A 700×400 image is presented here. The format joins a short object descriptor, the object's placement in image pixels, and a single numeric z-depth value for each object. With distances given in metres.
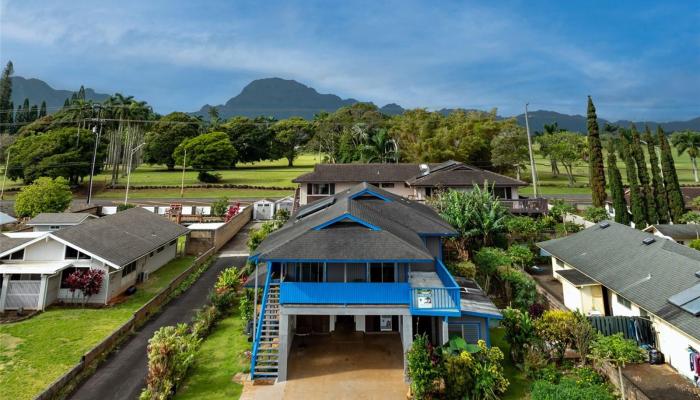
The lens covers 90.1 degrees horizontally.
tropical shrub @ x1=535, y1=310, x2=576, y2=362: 13.96
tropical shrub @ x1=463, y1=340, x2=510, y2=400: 12.01
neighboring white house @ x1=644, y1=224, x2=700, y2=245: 28.00
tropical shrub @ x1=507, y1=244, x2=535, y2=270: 24.47
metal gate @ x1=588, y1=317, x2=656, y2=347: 14.71
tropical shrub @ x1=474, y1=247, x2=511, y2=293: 21.93
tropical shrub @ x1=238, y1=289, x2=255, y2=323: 17.95
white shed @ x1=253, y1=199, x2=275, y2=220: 47.22
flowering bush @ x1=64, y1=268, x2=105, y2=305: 20.14
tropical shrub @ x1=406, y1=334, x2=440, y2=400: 12.03
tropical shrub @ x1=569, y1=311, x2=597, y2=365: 13.63
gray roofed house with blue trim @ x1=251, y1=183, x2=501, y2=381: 13.89
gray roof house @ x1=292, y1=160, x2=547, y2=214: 35.66
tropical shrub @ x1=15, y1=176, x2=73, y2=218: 38.69
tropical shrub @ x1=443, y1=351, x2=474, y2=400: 12.16
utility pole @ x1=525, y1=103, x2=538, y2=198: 39.34
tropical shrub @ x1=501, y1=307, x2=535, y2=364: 14.10
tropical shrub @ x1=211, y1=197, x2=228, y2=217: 43.91
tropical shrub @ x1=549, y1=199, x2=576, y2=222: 35.93
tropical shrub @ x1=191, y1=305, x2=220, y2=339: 17.19
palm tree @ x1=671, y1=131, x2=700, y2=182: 68.12
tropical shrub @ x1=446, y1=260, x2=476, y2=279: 21.42
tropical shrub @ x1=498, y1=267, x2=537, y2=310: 18.86
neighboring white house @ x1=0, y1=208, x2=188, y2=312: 19.77
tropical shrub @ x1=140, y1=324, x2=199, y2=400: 12.09
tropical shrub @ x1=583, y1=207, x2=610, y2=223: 33.78
